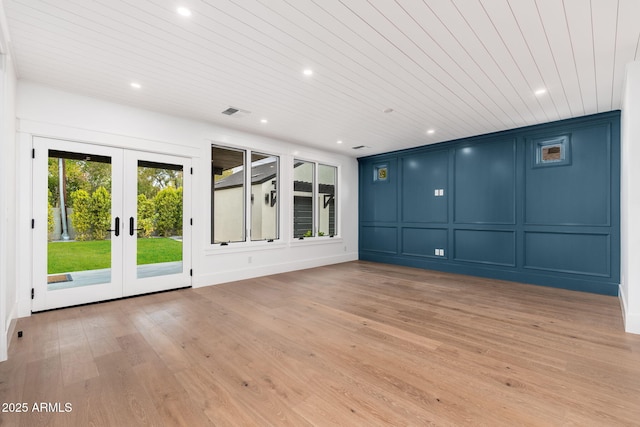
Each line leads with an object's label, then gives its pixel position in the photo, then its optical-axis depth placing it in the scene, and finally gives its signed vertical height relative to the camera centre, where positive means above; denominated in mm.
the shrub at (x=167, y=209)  4430 +94
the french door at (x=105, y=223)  3547 -100
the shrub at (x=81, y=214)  3746 +20
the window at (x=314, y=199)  6566 +356
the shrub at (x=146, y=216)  4238 -11
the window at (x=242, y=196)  5160 +366
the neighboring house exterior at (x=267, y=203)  5297 +234
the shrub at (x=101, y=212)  3878 +47
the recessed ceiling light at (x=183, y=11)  2182 +1540
